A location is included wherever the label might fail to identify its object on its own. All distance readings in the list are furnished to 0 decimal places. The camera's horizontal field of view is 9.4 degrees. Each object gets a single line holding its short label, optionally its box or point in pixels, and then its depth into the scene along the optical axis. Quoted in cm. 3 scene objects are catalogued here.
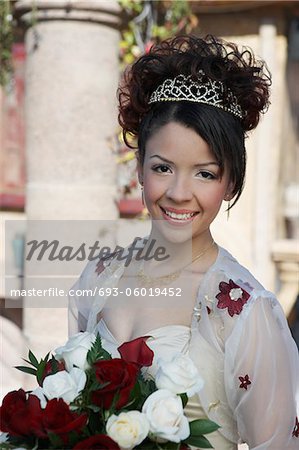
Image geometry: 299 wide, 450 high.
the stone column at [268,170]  463
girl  262
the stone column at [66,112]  414
